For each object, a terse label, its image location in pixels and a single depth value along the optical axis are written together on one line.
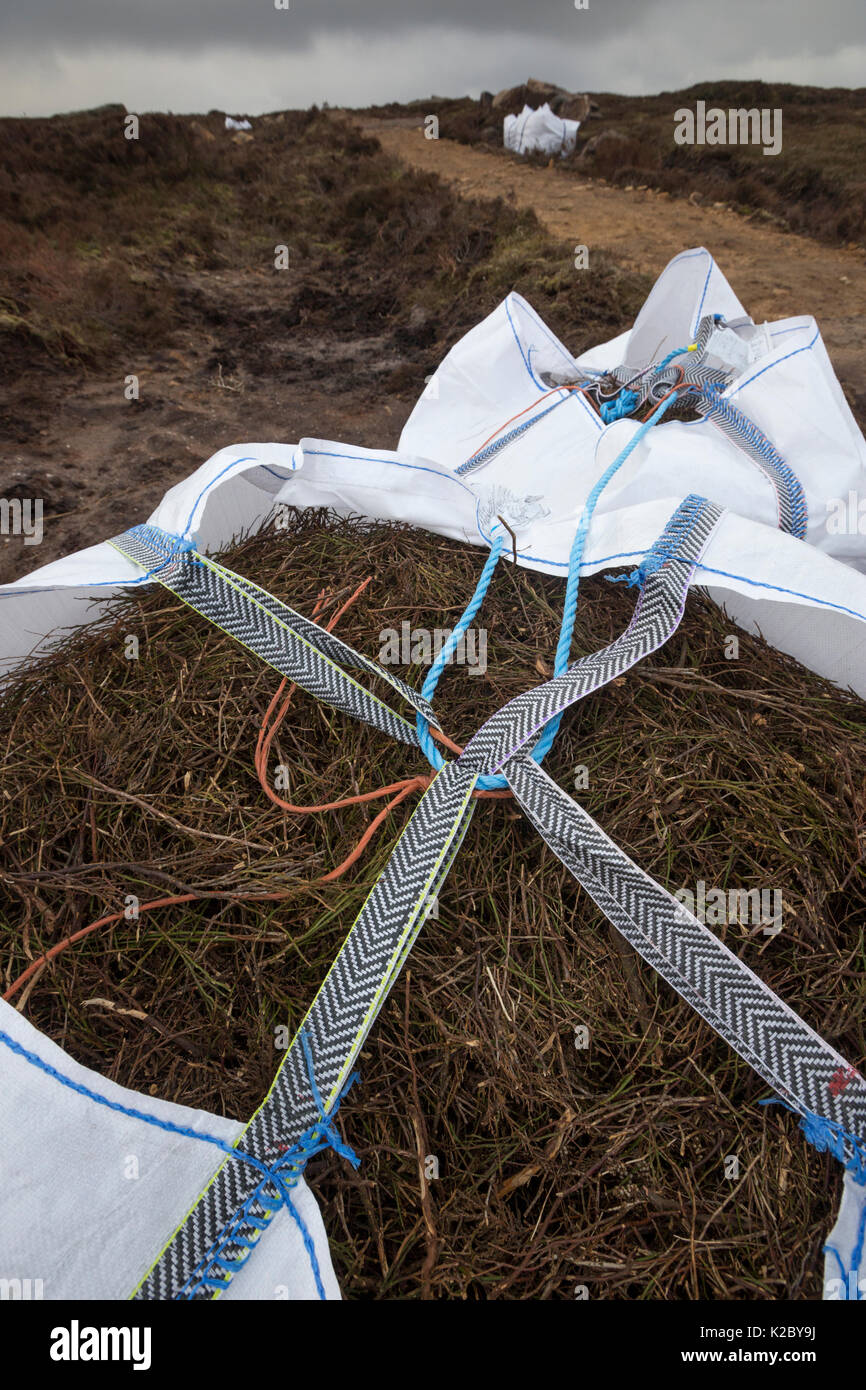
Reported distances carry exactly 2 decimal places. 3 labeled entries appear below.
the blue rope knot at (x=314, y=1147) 0.88
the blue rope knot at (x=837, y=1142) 0.88
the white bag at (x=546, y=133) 15.45
